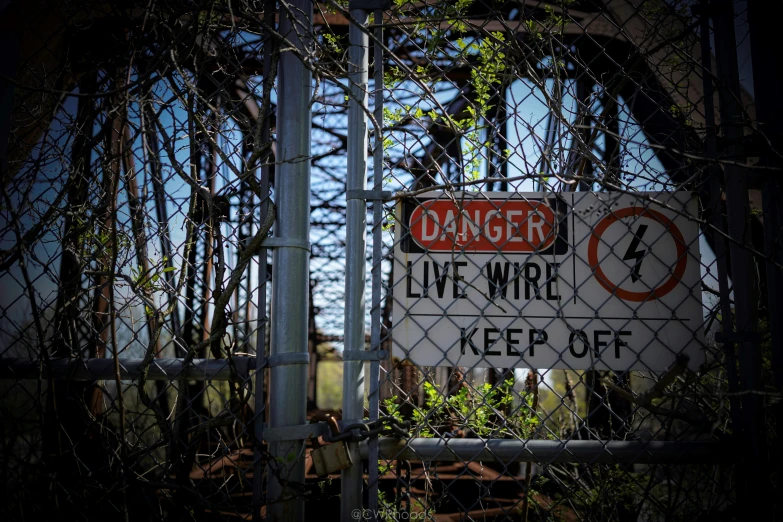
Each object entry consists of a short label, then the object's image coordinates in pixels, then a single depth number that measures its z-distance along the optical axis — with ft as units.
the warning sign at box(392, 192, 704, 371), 5.36
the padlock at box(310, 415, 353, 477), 4.86
